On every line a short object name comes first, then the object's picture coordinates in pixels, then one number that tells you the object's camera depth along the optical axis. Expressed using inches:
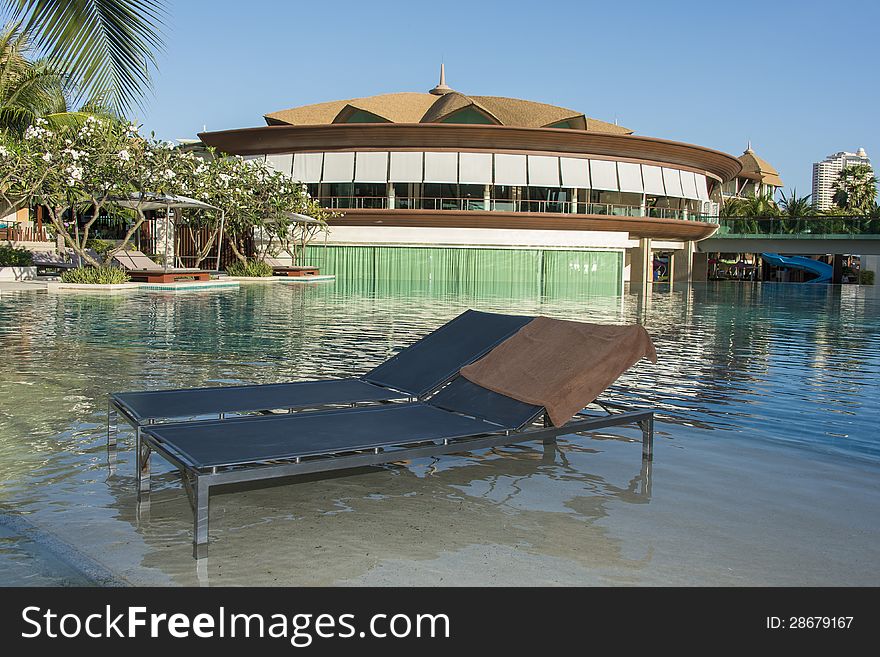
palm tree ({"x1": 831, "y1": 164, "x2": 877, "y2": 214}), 2942.9
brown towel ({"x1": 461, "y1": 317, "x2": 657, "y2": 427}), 225.1
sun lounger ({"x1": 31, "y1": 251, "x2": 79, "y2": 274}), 1326.3
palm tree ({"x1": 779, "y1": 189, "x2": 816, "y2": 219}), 2822.3
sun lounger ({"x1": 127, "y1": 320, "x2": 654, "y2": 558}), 172.1
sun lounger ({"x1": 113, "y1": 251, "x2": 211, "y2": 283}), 1146.0
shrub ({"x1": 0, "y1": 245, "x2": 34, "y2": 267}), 1306.1
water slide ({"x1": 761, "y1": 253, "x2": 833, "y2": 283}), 2667.3
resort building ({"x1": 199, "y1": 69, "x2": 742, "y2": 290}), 1873.8
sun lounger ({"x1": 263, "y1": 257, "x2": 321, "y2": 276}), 1565.0
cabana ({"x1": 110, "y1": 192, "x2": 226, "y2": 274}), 1107.3
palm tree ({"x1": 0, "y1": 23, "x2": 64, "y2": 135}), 855.6
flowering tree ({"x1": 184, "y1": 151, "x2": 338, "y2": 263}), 1381.6
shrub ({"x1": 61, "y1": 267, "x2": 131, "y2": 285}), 1045.8
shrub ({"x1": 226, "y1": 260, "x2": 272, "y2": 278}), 1499.8
